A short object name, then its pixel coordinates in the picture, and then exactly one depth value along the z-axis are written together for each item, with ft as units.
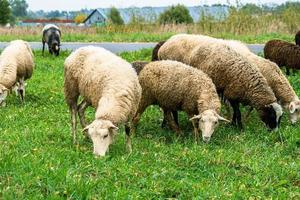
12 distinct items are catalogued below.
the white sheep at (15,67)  37.73
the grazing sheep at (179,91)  29.48
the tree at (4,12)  193.57
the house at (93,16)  255.21
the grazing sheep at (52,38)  72.69
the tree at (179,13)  136.98
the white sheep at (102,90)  23.36
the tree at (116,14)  131.52
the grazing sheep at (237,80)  32.42
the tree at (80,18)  291.71
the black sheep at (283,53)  52.24
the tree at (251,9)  87.51
